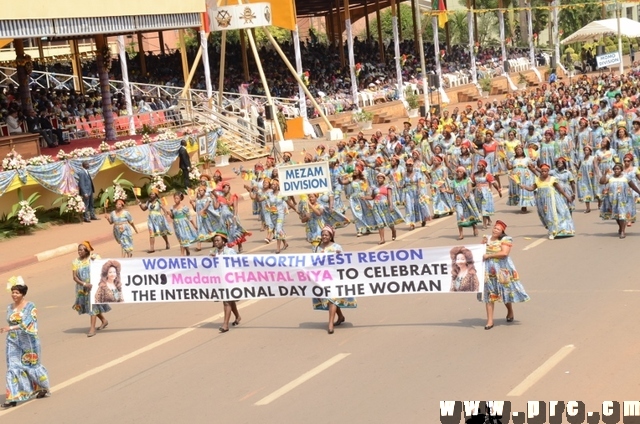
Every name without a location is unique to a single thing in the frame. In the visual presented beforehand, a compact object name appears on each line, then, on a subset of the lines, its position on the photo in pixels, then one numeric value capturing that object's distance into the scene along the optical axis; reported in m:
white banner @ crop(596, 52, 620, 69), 50.69
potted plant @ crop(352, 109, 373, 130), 45.45
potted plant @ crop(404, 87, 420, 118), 50.23
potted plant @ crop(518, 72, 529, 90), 61.84
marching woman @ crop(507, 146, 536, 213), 24.27
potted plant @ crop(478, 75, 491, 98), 58.06
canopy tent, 59.97
